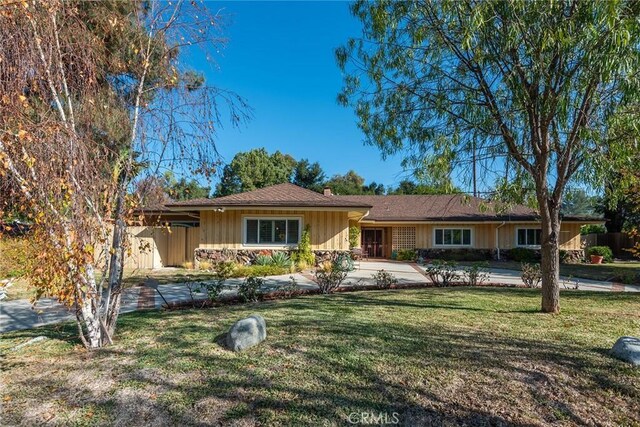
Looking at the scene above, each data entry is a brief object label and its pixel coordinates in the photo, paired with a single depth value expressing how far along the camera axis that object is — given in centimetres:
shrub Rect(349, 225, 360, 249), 2114
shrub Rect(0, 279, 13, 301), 337
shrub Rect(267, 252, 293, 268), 1433
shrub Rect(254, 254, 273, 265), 1467
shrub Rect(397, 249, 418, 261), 2138
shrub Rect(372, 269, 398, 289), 1023
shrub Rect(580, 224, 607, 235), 3269
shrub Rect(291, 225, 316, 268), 1551
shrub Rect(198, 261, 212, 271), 1488
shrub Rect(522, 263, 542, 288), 1059
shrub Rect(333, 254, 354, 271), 1323
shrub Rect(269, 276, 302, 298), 889
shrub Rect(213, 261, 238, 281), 988
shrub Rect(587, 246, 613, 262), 2106
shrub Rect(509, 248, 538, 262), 2050
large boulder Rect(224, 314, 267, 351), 443
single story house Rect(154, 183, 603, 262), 1569
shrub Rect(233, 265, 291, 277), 1242
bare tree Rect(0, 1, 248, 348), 338
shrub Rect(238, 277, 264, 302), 806
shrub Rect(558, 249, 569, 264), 2093
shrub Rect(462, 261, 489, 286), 1094
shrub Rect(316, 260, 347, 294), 938
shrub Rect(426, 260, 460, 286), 1076
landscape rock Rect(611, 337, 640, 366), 404
